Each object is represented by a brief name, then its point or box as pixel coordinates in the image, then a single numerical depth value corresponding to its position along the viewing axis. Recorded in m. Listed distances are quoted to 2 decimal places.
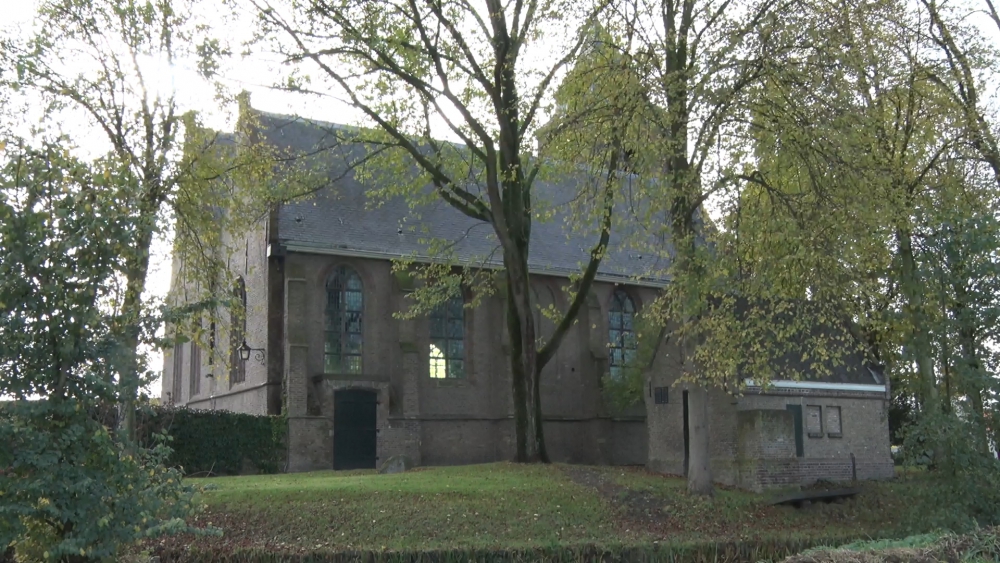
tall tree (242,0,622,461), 19.47
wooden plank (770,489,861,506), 19.44
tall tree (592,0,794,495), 16.69
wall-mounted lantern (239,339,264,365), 29.56
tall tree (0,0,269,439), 19.16
